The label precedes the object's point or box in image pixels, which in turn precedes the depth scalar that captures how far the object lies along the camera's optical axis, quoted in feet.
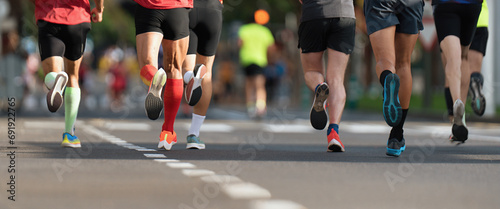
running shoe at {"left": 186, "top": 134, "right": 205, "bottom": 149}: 60.18
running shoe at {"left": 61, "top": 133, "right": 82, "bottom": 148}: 61.21
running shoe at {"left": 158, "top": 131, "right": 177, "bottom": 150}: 57.52
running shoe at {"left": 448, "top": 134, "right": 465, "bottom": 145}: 65.98
